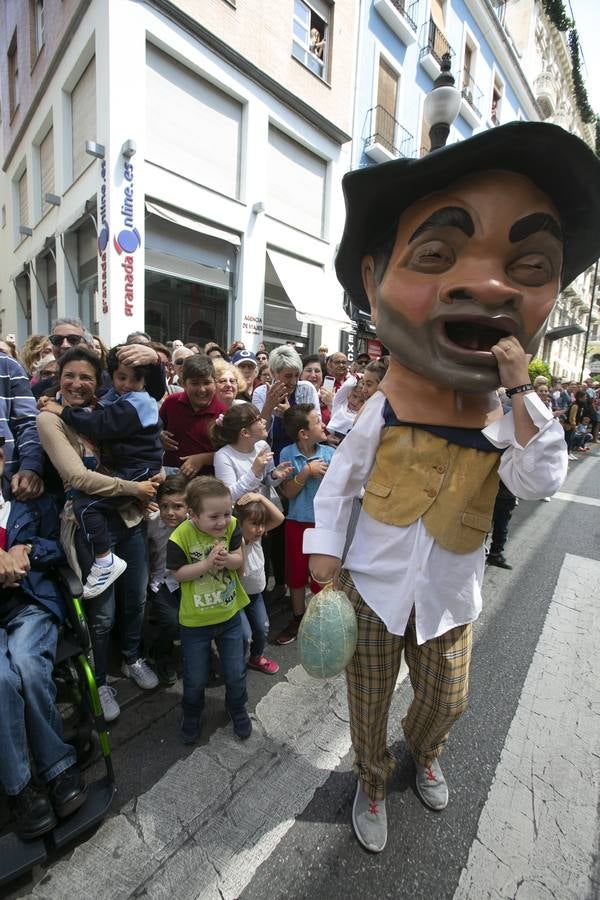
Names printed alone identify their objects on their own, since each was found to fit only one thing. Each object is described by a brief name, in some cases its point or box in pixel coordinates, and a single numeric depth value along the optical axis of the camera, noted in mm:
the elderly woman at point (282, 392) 3049
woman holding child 2010
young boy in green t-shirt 1887
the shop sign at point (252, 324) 8842
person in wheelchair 1438
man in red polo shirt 2678
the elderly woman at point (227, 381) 3076
